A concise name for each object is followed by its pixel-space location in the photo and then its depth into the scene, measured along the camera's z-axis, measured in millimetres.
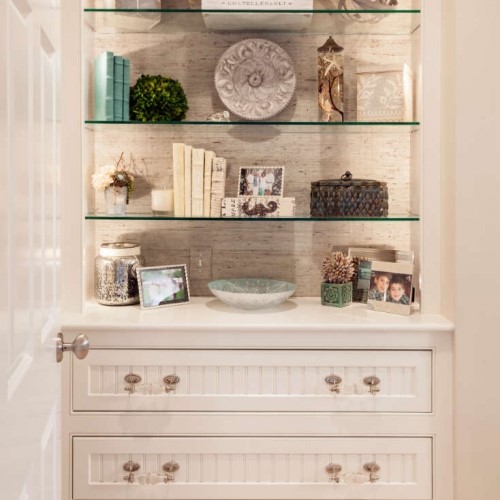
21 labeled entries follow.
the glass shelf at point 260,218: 2482
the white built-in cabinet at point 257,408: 2238
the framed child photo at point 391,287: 2379
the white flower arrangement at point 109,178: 2516
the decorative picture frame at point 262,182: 2592
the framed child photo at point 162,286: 2496
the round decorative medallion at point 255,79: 2639
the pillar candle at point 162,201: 2568
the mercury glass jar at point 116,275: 2537
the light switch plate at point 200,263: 2766
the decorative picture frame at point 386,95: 2512
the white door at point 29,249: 929
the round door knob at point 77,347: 1390
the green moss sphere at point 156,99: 2521
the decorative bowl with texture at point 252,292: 2418
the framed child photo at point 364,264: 2633
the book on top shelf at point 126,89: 2518
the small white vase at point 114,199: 2549
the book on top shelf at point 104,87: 2469
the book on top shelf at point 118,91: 2494
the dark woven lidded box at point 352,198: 2484
